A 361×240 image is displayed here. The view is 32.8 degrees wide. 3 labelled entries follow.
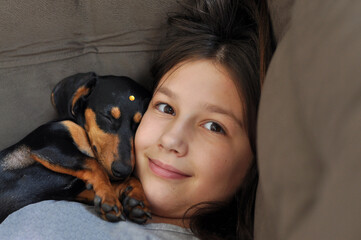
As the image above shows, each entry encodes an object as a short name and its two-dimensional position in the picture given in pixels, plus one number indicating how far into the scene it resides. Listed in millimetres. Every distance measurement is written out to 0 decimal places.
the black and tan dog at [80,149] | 649
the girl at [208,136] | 601
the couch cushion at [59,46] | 676
